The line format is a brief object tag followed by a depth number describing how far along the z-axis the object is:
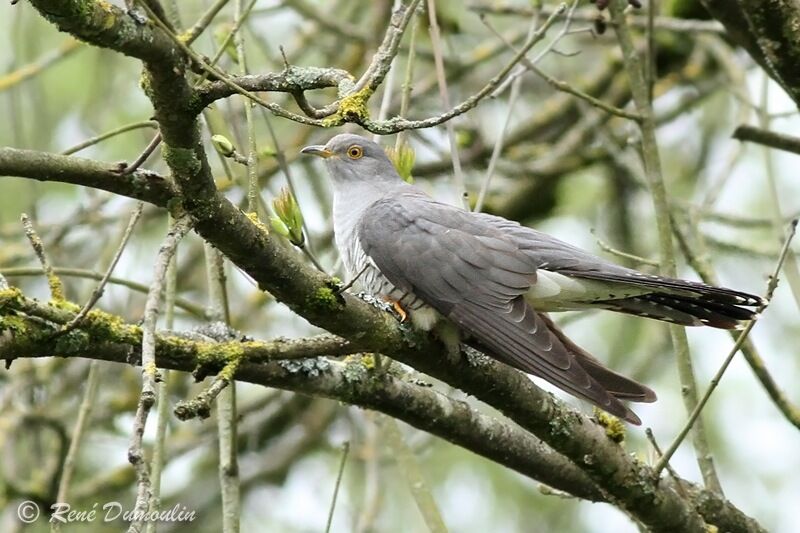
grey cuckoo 6.83
